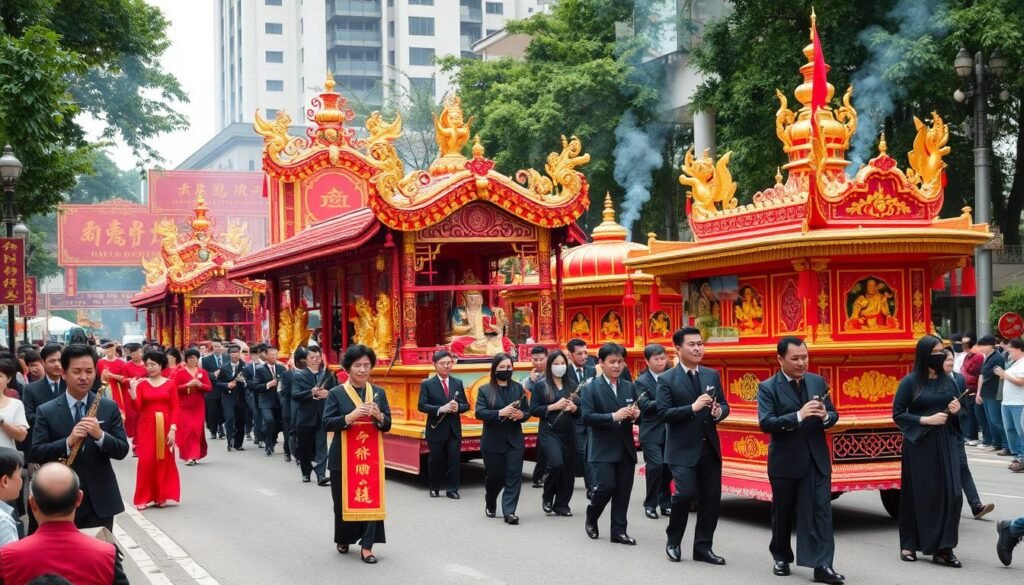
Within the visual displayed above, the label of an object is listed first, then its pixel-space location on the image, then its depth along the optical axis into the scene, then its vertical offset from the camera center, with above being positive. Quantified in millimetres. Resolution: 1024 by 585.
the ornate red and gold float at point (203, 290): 33062 +1105
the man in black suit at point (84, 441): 8336 -671
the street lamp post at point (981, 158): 19578 +2387
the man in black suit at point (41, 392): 9930 -425
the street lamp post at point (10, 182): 16969 +2101
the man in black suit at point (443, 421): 13977 -1018
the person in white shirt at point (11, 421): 8594 -553
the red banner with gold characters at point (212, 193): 48781 +5400
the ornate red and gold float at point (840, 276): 11547 +407
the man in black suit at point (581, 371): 13930 -501
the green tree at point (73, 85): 16062 +4721
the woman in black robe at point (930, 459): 9453 -1031
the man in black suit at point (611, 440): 10734 -948
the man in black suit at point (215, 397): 22625 -1139
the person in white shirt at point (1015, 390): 15898 -919
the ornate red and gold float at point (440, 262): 15891 +924
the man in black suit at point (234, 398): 21328 -1077
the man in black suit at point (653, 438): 11045 -1041
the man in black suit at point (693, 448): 9781 -940
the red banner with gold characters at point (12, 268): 17781 +954
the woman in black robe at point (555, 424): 12547 -956
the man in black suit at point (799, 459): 8953 -966
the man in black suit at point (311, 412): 15945 -997
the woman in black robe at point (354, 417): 10242 -684
